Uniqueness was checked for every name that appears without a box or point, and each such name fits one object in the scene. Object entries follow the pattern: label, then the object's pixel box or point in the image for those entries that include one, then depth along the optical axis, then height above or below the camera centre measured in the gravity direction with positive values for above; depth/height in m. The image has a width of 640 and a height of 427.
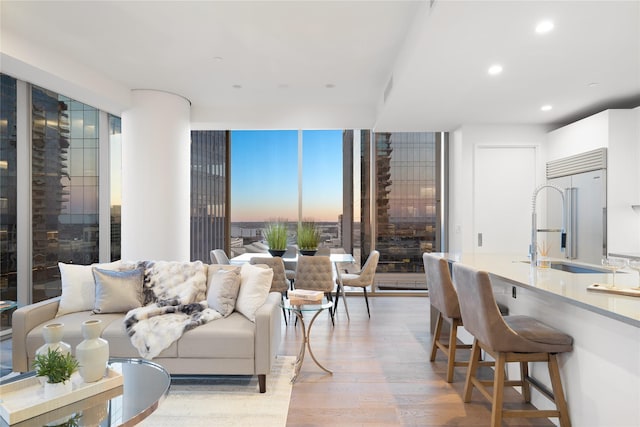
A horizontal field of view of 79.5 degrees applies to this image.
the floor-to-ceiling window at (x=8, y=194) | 4.05 +0.19
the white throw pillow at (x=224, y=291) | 3.08 -0.64
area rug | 2.36 -1.28
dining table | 4.95 -0.65
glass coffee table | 1.53 -0.83
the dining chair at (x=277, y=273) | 4.43 -0.69
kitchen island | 1.65 -0.62
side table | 2.96 -0.75
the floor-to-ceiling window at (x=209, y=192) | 6.23 +0.35
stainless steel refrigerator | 4.10 +0.09
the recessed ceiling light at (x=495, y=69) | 3.19 +1.22
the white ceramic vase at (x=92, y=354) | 1.73 -0.64
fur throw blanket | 2.70 -0.75
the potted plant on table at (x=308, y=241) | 5.14 -0.38
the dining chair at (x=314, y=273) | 4.53 -0.71
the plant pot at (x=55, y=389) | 1.62 -0.75
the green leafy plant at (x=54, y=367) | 1.62 -0.65
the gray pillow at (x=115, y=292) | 3.10 -0.65
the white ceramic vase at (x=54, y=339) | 1.72 -0.58
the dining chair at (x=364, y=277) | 4.87 -0.82
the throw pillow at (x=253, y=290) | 2.98 -0.62
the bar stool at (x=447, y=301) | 2.94 -0.69
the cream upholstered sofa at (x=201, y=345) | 2.72 -0.94
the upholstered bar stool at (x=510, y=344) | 2.04 -0.69
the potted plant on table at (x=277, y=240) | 5.09 -0.36
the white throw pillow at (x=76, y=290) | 3.12 -0.64
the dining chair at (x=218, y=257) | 4.86 -0.57
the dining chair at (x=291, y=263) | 5.16 -0.69
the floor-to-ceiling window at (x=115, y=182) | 5.32 +0.42
